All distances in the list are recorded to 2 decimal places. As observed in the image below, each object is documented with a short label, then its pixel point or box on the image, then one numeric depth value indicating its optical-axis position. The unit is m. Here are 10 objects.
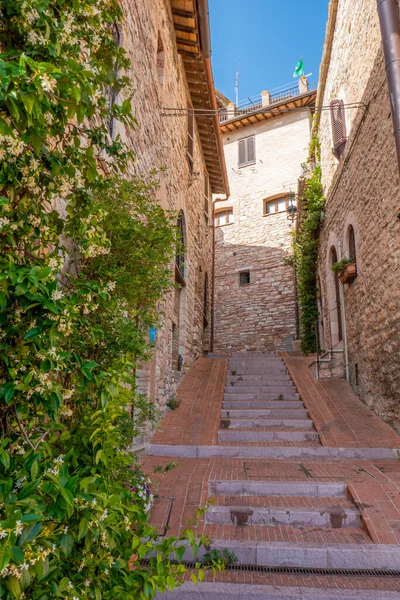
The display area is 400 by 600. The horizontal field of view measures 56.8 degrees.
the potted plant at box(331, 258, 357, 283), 6.81
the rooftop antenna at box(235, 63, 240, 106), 26.11
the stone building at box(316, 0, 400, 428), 5.25
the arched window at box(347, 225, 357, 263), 7.20
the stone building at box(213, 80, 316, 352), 14.75
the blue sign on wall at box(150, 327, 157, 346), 5.49
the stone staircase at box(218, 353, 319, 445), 5.44
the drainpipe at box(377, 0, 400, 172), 4.82
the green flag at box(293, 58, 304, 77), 21.22
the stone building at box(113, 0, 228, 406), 5.34
